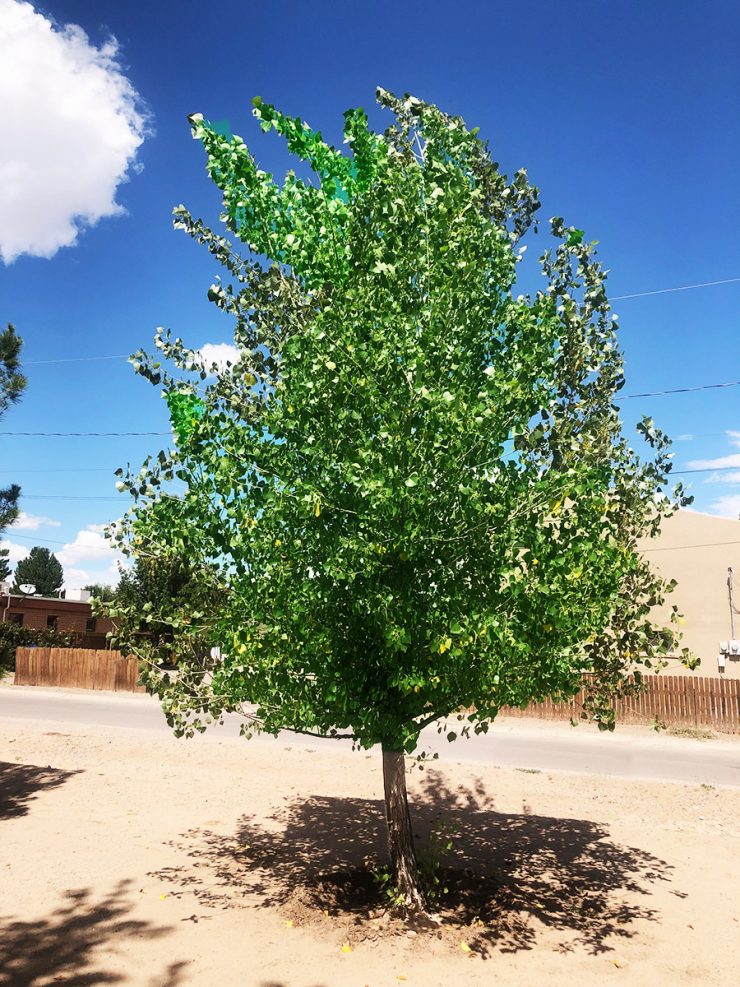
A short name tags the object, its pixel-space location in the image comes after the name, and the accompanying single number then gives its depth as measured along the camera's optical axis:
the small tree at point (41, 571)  95.75
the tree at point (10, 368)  13.44
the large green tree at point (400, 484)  5.19
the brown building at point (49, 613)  45.38
